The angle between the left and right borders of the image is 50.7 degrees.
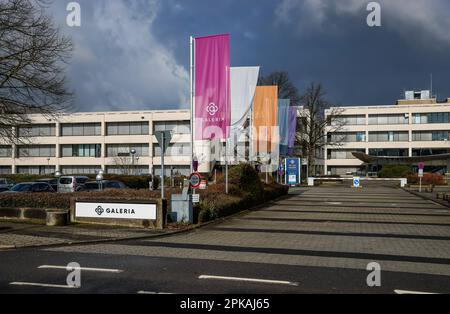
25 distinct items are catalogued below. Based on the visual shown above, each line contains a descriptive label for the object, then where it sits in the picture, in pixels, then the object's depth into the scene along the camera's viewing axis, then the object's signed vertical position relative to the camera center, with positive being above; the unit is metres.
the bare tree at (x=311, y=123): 64.06 +5.56
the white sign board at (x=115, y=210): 15.30 -1.54
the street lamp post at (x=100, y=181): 28.20 -1.05
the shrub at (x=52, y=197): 17.14 -1.24
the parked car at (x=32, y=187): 28.04 -1.40
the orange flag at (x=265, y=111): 31.95 +3.58
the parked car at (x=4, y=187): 31.09 -1.60
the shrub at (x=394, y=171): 71.06 -0.99
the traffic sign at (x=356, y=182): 51.97 -1.92
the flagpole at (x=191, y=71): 20.77 +4.13
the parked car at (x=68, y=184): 32.34 -1.40
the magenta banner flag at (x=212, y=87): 20.00 +3.29
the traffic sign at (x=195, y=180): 16.75 -0.56
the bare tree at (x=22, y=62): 16.72 +3.70
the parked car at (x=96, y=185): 29.77 -1.34
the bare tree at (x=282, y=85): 63.11 +10.57
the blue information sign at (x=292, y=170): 50.28 -0.61
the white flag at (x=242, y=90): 24.97 +3.93
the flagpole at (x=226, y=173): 21.17 -0.42
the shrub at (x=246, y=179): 23.62 -0.74
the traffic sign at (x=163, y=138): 15.65 +0.86
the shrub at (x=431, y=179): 55.69 -1.79
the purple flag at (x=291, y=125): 43.19 +3.62
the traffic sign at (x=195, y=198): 16.47 -1.18
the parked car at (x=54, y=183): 34.36 -1.52
